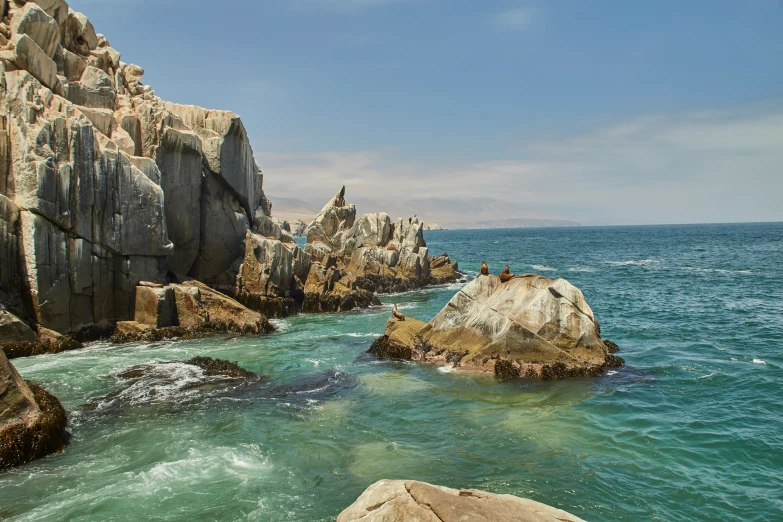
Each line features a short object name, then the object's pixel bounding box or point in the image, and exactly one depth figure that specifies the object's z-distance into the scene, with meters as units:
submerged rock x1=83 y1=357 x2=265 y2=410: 17.08
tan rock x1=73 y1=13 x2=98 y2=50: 31.83
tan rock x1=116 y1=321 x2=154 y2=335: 25.56
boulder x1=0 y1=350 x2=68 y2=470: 12.28
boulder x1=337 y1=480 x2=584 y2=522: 6.38
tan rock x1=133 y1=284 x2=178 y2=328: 26.28
